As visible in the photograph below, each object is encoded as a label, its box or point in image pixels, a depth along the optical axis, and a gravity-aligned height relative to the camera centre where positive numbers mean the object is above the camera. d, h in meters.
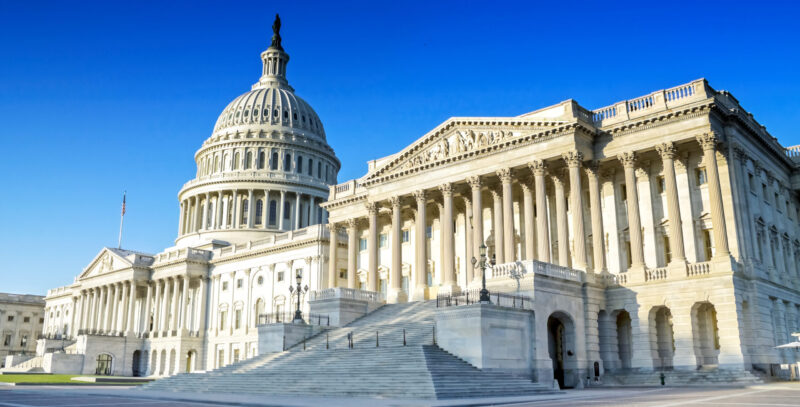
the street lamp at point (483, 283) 35.38 +3.62
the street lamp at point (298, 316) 47.12 +2.73
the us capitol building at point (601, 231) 41.00 +9.15
